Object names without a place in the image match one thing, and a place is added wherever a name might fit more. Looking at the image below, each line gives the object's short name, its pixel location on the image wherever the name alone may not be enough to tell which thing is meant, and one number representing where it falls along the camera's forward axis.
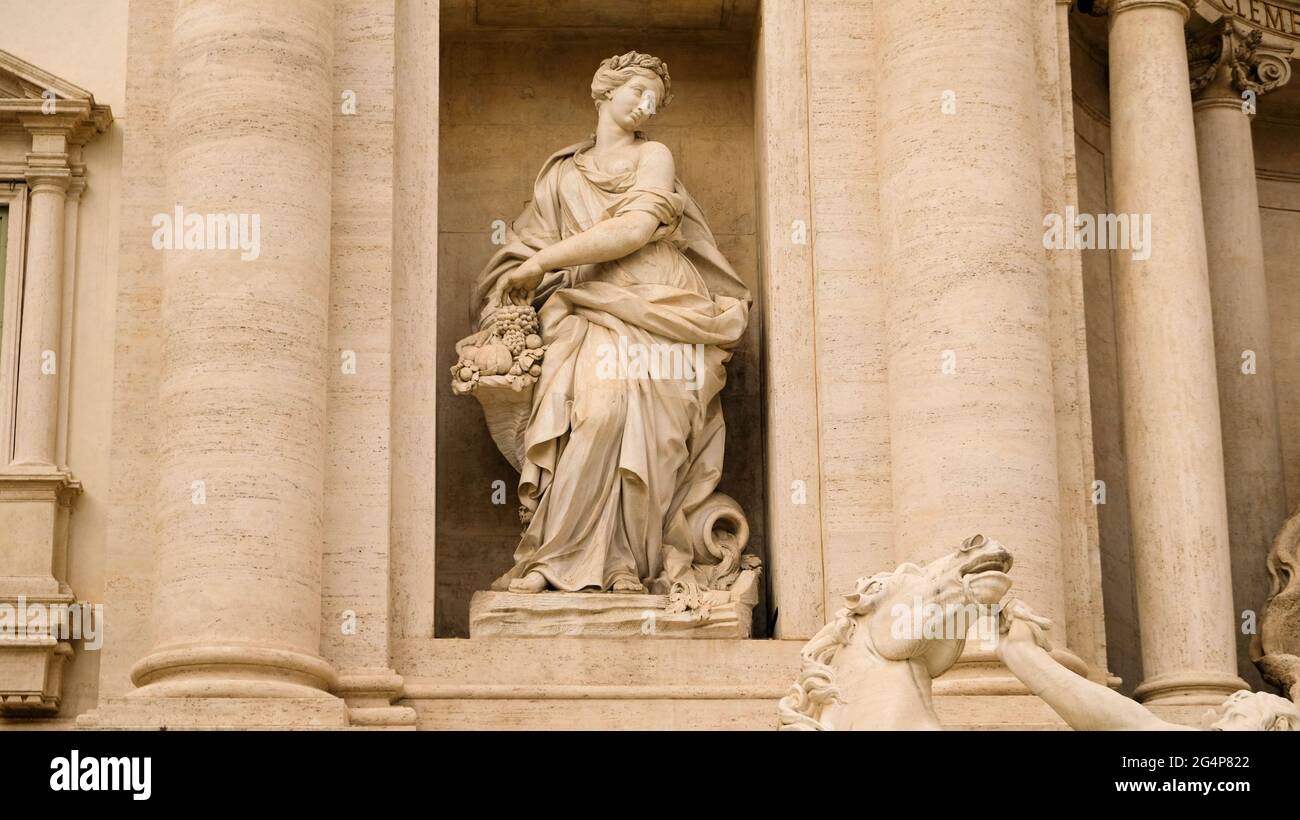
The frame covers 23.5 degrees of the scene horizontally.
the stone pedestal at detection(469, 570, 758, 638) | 19.59
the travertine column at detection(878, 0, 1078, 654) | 19.52
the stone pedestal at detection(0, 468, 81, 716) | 19.89
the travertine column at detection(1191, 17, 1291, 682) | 22.94
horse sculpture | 15.55
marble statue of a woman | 20.11
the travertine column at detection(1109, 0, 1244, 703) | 20.75
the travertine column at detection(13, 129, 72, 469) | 20.81
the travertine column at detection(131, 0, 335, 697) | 18.59
